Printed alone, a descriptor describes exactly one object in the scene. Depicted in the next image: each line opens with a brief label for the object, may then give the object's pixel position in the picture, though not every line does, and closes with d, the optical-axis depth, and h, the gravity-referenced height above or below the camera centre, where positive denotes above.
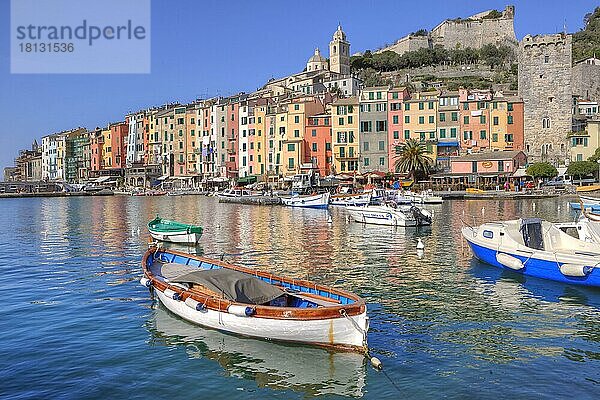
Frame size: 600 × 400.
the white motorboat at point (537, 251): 18.81 -2.09
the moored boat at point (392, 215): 39.66 -1.70
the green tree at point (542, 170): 73.25 +2.14
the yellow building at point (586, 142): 75.81 +5.64
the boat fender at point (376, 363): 11.87 -3.31
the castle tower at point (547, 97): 79.31 +11.67
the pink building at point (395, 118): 81.19 +9.36
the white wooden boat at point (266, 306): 12.27 -2.49
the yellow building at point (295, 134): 87.25 +7.88
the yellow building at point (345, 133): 83.06 +7.58
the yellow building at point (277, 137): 89.25 +7.78
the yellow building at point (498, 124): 79.38 +8.26
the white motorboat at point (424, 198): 60.59 -0.87
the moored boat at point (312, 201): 62.22 -1.11
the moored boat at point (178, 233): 32.44 -2.23
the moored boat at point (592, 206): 37.65 -1.14
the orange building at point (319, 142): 86.50 +6.69
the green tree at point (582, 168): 71.60 +2.29
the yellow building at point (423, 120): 80.06 +8.91
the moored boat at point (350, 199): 57.22 -0.91
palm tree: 75.88 +3.70
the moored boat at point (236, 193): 79.86 -0.30
